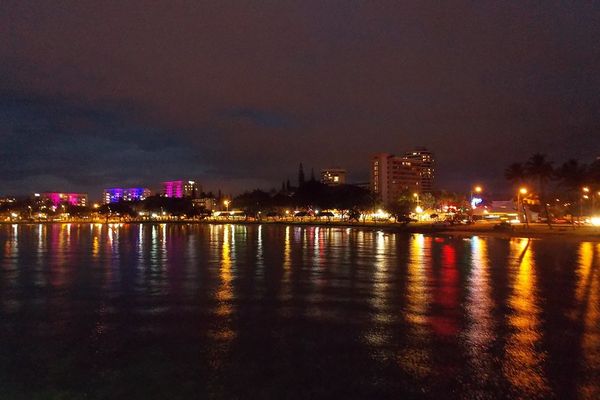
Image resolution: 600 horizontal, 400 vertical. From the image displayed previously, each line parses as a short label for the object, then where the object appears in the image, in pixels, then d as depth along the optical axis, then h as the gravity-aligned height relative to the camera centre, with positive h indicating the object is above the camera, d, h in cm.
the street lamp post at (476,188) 8059 +385
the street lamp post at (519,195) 7131 +260
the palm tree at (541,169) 7369 +622
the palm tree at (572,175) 7056 +516
